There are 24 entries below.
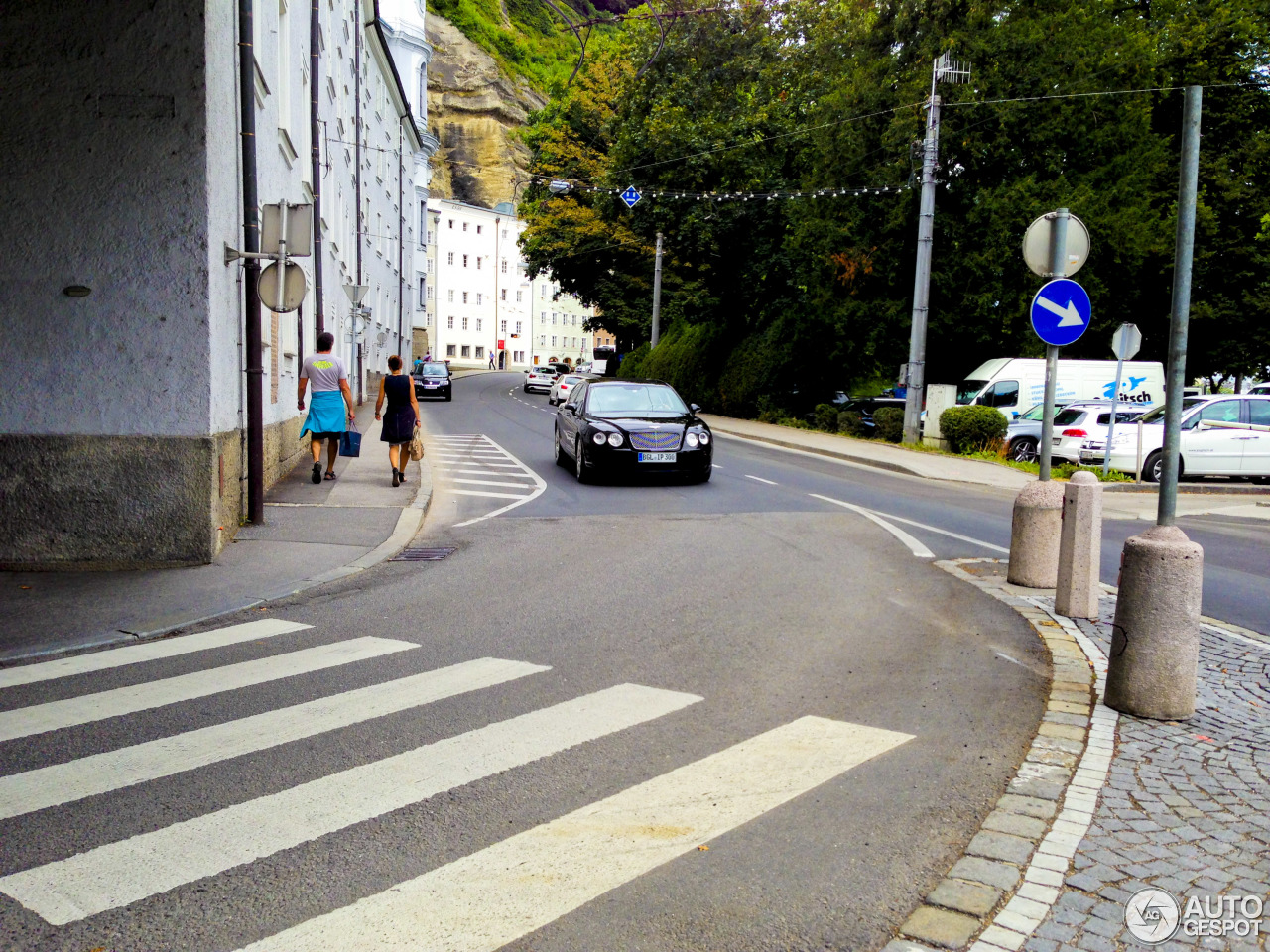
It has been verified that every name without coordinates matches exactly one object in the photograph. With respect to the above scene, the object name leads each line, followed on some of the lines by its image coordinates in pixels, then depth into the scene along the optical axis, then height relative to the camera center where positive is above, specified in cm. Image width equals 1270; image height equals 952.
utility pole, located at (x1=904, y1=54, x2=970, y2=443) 2431 +294
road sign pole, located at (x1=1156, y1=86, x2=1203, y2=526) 541 +37
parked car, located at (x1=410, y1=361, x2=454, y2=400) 4534 -79
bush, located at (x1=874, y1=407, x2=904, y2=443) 2719 -122
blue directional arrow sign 915 +57
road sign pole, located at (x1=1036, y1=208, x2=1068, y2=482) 848 +86
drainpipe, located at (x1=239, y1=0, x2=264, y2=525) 1030 +77
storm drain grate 967 -177
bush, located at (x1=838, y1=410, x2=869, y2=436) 2941 -140
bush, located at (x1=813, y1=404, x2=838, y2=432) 3095 -130
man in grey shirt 1418 -47
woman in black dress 1455 -68
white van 2584 -12
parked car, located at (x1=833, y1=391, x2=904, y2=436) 2909 -91
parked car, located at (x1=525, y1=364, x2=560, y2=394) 6141 -75
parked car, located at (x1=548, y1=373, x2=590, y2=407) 4449 -90
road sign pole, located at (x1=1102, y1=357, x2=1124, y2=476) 1950 -102
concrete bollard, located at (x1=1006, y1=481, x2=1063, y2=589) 857 -126
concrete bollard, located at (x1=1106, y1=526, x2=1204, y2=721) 518 -121
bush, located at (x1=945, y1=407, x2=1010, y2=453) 2378 -113
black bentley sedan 1543 -95
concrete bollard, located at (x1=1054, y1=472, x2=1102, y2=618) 738 -119
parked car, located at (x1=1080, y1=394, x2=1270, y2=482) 1964 -99
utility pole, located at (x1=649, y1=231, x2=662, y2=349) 4311 +281
